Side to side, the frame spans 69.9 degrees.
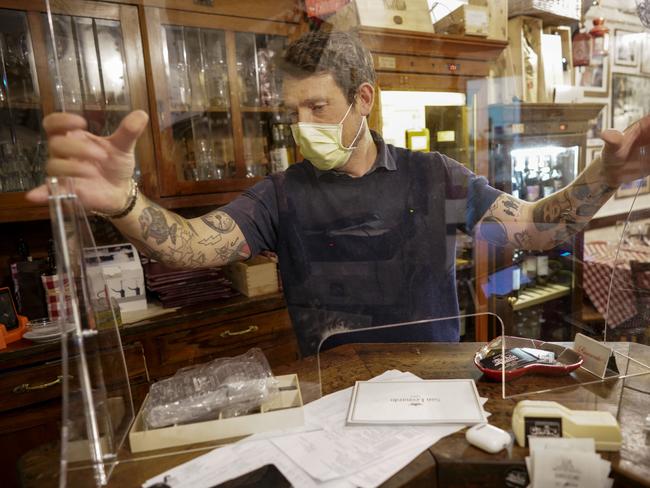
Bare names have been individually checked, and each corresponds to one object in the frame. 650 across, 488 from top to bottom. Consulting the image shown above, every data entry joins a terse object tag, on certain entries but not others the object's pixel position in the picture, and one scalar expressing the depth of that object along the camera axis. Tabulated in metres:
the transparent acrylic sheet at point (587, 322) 0.99
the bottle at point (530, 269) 1.38
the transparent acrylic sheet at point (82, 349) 0.72
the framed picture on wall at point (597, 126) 1.18
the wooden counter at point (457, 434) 0.74
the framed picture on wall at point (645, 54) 1.19
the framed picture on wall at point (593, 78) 1.39
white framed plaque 0.86
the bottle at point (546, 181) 1.27
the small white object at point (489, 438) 0.76
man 1.18
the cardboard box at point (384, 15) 1.28
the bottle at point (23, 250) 1.82
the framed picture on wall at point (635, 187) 1.06
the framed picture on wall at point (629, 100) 1.11
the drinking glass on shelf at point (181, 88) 1.64
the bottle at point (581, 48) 1.43
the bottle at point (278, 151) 1.34
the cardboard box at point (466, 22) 1.39
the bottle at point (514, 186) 1.29
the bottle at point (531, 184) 1.28
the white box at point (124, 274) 1.11
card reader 0.74
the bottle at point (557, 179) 1.28
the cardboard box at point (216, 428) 0.81
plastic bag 0.85
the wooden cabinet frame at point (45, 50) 1.31
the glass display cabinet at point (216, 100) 1.45
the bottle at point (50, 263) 1.52
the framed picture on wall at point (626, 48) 1.23
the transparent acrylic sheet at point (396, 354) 1.04
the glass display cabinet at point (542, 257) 1.30
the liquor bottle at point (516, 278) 1.40
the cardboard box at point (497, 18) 1.48
